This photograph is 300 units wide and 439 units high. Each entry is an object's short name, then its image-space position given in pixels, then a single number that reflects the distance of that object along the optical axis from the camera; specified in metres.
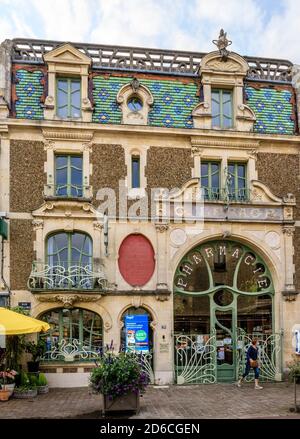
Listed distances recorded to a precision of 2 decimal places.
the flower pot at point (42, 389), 16.25
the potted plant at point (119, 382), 12.41
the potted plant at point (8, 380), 15.28
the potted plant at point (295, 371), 13.87
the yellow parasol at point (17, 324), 14.61
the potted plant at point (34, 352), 16.58
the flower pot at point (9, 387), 15.20
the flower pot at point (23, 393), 15.53
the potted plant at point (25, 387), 15.55
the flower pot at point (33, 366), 16.56
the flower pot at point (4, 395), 14.99
